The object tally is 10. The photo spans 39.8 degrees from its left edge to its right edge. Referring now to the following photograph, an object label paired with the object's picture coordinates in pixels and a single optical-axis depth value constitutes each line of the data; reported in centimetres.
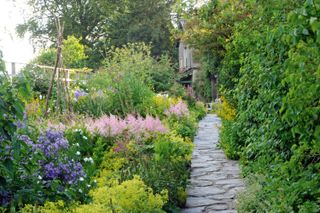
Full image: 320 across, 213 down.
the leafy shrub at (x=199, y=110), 1783
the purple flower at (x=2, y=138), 372
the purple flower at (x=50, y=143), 477
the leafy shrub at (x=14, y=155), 347
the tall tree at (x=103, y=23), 3794
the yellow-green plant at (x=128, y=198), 383
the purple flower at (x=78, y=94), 1117
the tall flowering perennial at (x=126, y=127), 743
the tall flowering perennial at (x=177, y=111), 1156
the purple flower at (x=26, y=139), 417
